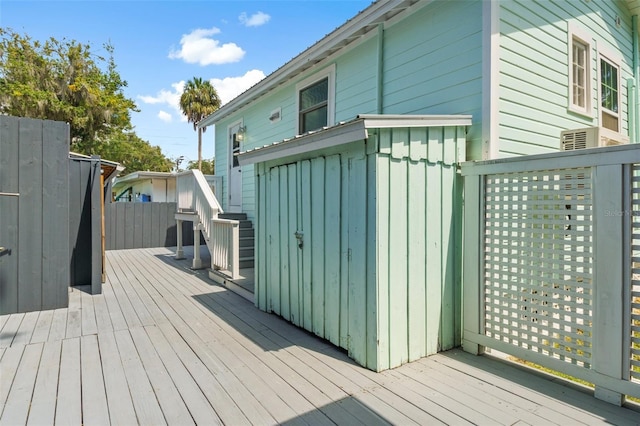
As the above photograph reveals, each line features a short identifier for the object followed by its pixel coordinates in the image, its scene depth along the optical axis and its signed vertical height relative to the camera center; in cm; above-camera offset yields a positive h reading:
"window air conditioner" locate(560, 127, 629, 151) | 393 +92
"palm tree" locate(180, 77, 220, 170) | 1975 +677
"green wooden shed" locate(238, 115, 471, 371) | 261 -20
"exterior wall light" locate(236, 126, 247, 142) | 805 +191
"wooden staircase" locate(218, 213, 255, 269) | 631 -57
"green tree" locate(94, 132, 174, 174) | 1873 +396
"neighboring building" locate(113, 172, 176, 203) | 1382 +135
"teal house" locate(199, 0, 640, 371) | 267 +62
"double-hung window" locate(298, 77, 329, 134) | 569 +192
